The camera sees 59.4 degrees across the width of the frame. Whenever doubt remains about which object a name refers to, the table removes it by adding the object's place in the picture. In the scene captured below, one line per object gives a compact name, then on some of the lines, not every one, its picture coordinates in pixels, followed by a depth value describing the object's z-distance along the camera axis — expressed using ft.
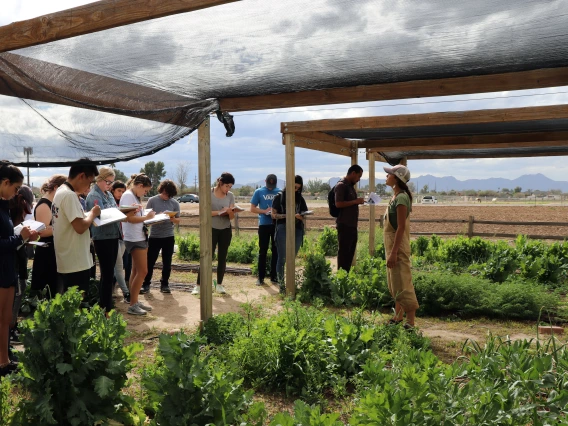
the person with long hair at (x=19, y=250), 14.32
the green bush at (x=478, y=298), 20.30
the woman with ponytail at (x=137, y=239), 20.40
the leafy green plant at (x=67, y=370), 9.64
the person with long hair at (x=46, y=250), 17.31
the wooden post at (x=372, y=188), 33.34
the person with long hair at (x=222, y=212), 24.22
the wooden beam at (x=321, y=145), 24.85
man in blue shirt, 27.12
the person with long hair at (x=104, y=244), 17.98
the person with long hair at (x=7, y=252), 12.98
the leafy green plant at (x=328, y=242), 39.57
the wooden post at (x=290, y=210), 23.76
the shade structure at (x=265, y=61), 10.54
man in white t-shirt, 14.35
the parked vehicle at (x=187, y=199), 212.11
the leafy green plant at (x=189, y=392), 9.20
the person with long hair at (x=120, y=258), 22.66
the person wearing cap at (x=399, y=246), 16.26
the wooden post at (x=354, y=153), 31.40
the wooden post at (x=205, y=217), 16.38
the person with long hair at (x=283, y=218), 26.00
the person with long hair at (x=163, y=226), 23.86
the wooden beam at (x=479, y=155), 34.96
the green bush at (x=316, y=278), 23.56
